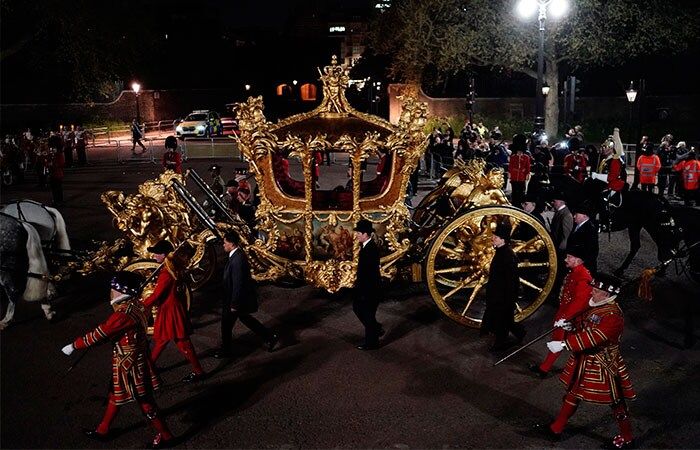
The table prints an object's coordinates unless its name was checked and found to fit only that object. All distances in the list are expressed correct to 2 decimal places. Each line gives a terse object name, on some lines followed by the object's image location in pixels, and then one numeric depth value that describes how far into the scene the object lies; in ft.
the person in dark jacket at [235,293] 23.81
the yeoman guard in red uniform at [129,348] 17.24
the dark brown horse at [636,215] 32.63
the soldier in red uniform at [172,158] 40.80
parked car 124.57
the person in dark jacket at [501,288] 24.07
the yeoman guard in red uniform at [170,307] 21.31
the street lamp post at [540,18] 50.73
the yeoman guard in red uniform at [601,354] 16.97
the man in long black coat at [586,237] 27.45
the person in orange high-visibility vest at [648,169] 48.91
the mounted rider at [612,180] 36.95
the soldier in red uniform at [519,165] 45.91
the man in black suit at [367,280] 24.56
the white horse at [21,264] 27.04
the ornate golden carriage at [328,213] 27.53
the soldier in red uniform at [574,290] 19.99
